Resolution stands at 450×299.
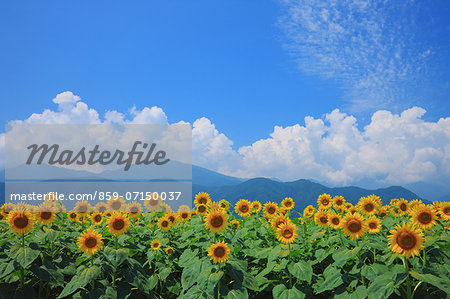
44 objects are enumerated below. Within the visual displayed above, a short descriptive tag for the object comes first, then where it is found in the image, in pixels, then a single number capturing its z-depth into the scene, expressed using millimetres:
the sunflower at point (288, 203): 9250
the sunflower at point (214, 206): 6668
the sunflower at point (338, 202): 9195
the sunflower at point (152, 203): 9062
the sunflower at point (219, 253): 5305
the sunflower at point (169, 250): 6887
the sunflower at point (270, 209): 8510
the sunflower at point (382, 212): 8875
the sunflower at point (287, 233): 5828
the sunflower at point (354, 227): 5664
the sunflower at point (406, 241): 4652
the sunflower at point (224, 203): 8578
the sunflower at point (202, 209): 7752
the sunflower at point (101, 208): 8305
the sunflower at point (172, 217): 8047
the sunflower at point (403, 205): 8578
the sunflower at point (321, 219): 6966
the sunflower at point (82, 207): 8405
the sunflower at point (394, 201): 9100
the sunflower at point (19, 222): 5887
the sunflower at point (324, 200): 9317
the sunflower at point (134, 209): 8164
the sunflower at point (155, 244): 6797
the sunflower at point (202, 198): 8047
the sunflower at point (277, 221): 6629
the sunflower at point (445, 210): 6571
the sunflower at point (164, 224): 7602
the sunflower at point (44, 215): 6699
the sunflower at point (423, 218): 5773
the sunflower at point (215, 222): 5973
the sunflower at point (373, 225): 5837
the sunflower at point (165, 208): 9092
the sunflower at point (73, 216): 8523
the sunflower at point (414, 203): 8250
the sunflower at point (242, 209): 8734
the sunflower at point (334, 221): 6473
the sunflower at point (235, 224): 7511
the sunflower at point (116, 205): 8125
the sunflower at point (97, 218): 7566
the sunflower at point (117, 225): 6199
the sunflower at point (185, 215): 8541
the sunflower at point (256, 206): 9361
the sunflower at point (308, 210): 9234
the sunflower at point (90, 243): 5793
